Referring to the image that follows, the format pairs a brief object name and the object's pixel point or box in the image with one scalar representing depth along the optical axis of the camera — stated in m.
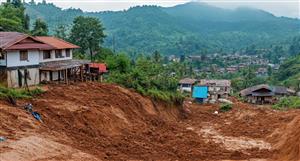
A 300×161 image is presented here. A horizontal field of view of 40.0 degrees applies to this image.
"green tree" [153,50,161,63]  66.66
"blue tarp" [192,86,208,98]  57.28
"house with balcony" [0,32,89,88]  27.73
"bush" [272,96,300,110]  50.44
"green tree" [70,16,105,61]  48.41
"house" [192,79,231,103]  57.59
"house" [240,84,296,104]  61.44
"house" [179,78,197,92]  71.44
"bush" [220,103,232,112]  45.80
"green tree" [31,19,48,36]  46.96
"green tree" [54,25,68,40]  57.89
